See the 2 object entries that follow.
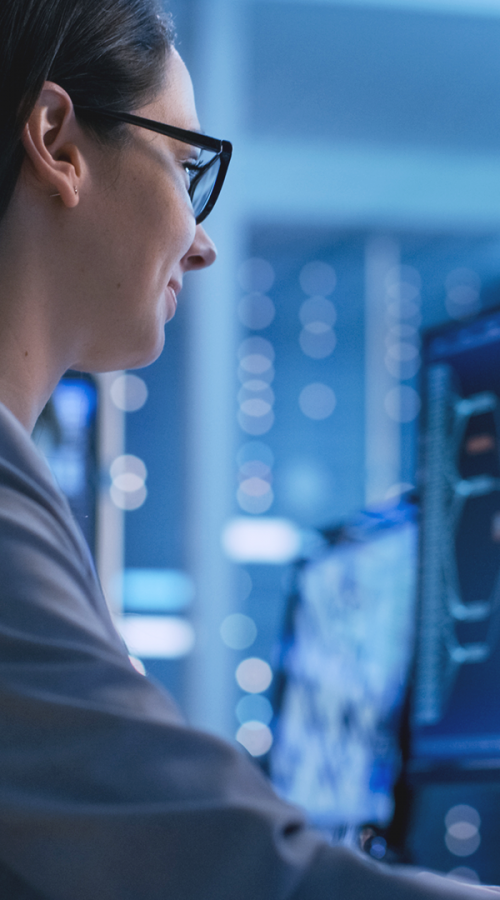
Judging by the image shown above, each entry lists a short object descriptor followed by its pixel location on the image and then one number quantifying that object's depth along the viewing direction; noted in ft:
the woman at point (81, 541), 3.12
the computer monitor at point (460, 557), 4.56
